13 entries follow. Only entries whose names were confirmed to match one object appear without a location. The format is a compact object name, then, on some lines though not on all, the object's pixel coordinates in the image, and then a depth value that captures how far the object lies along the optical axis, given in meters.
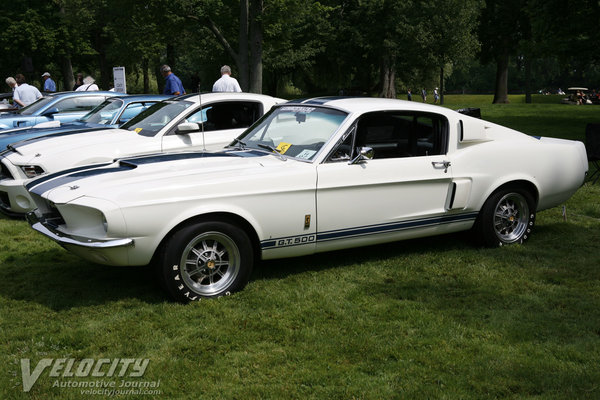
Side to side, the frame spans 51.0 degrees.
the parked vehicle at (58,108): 11.62
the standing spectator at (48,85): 21.44
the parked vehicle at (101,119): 9.38
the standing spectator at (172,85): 13.30
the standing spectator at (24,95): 15.20
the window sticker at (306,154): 5.57
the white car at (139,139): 7.79
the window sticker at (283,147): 5.80
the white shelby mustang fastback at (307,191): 4.78
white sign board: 18.96
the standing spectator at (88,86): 15.65
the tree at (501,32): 38.09
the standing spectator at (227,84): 13.19
